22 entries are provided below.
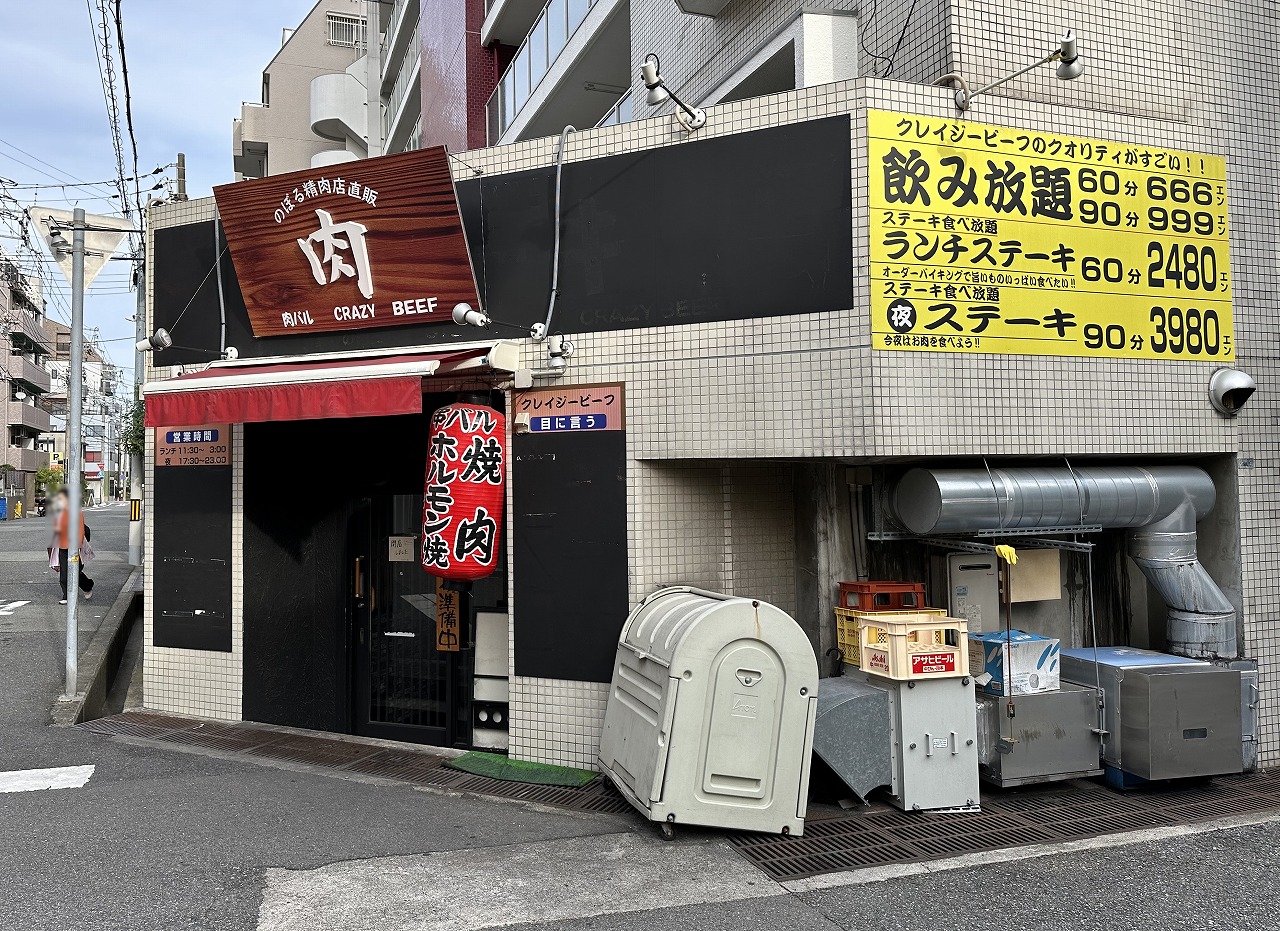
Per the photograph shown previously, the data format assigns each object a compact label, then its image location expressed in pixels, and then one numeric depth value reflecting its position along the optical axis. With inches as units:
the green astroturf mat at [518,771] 286.2
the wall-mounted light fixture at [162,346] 355.9
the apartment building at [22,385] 1921.8
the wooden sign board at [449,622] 336.2
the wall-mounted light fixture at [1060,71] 255.8
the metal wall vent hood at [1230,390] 294.9
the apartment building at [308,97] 1120.2
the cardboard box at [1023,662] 274.4
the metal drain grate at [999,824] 229.1
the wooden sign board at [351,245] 311.4
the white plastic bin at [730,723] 230.5
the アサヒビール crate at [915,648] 261.3
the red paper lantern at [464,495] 288.8
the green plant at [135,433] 792.3
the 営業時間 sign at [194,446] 362.0
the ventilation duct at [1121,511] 273.7
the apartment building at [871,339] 271.7
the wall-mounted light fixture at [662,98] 267.4
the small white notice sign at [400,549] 348.2
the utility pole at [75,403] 361.4
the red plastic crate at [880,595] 287.9
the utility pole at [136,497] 681.0
